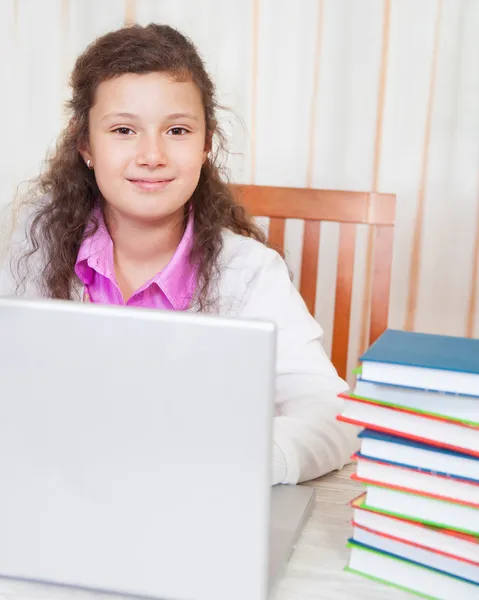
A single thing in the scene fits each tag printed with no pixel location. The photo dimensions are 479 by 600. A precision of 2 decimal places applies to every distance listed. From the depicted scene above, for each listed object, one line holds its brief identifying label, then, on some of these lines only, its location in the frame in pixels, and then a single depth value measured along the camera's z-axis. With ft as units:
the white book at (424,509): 2.01
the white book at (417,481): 2.00
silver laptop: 1.77
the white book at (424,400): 1.98
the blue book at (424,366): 1.96
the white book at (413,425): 1.98
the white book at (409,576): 2.03
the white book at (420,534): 2.01
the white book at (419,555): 2.02
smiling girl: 3.81
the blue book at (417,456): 1.98
